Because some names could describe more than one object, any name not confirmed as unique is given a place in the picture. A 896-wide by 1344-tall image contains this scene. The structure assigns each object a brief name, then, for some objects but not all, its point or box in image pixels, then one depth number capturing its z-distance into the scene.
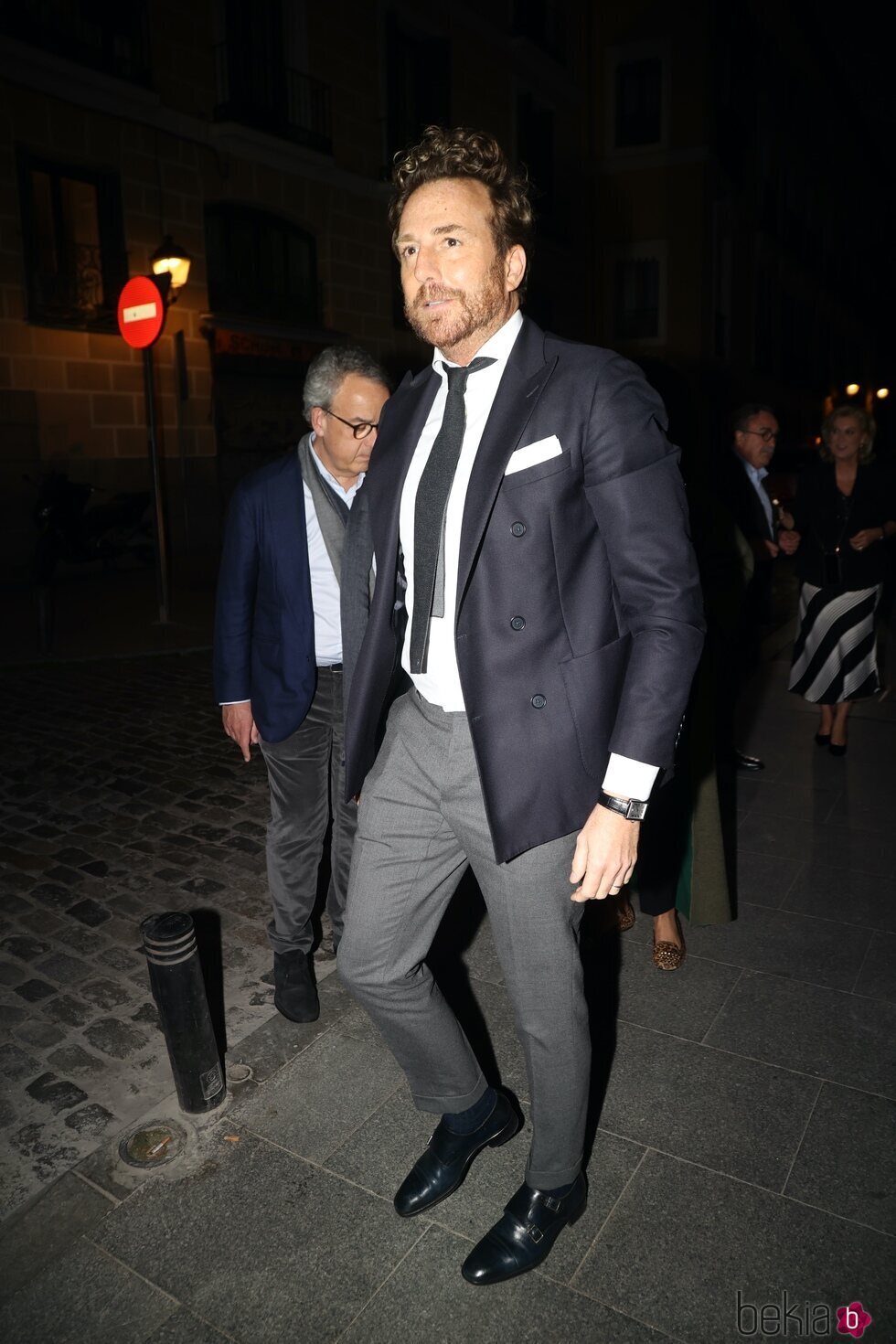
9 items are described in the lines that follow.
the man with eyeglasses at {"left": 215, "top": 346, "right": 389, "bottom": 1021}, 2.95
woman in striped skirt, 5.68
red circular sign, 9.77
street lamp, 11.65
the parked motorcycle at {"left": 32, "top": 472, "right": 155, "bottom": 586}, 12.23
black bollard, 2.51
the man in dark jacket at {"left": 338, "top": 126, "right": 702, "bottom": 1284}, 1.79
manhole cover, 2.51
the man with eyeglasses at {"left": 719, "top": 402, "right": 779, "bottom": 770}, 5.50
